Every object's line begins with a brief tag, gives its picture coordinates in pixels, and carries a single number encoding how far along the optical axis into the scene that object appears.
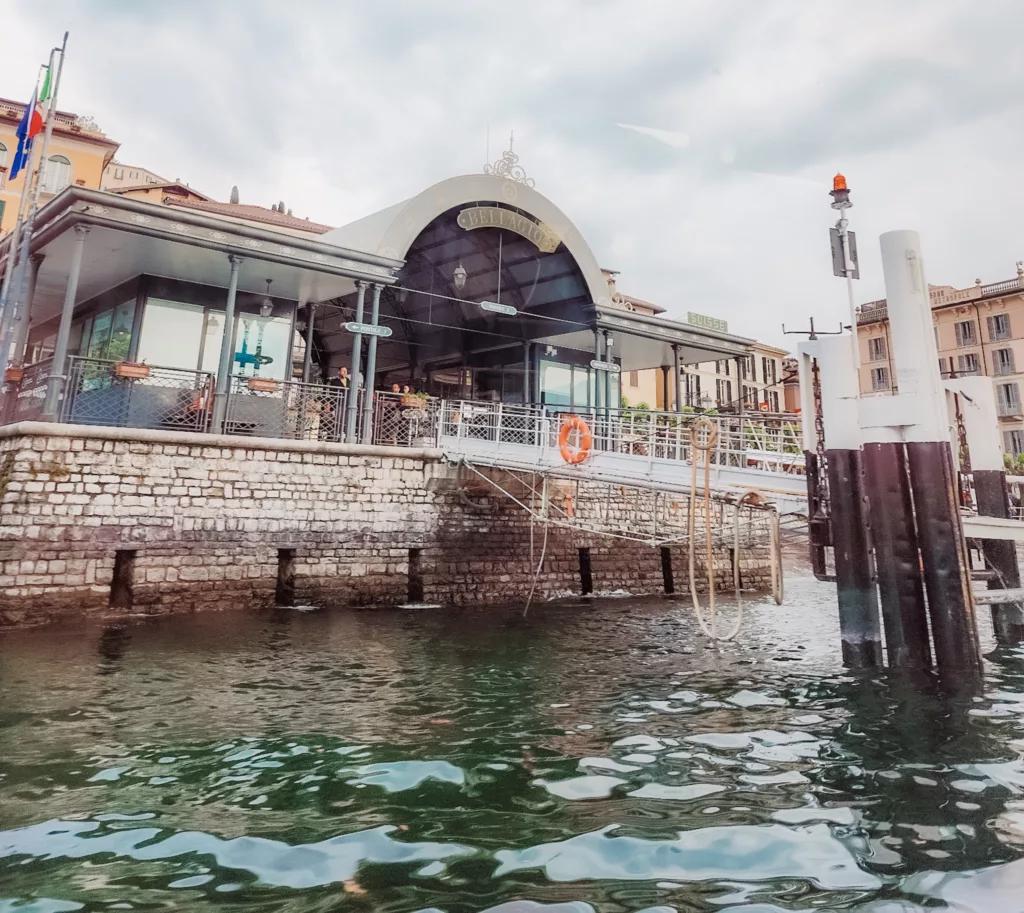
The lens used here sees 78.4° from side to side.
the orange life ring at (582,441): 11.74
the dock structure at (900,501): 6.63
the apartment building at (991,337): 36.78
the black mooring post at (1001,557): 8.46
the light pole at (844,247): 7.60
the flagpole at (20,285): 11.71
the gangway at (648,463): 9.40
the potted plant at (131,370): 11.19
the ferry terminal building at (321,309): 12.30
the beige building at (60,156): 29.62
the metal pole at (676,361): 19.05
